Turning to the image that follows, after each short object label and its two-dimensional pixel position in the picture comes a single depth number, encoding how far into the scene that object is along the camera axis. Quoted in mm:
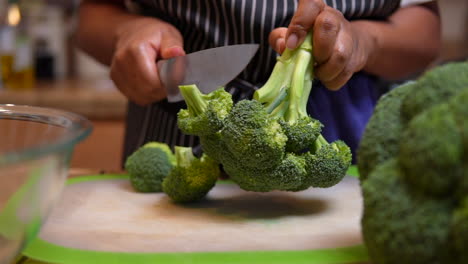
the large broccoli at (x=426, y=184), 497
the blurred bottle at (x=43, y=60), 2963
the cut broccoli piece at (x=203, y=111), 786
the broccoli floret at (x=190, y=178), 875
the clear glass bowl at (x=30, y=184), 502
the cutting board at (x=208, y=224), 695
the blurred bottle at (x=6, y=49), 2502
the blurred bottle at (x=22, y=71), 2563
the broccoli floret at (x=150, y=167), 958
